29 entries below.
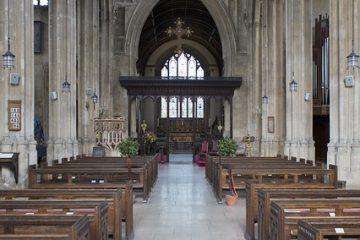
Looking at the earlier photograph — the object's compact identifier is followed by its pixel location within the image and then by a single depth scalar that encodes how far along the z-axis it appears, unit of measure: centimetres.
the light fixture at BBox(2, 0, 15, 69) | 1159
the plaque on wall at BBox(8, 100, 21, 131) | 1212
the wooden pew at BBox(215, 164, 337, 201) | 1069
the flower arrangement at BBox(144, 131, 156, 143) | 2418
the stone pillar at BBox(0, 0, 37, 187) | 1211
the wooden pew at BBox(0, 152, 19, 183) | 1159
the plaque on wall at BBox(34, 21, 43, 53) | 2464
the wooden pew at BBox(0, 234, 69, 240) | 388
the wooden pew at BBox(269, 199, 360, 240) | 570
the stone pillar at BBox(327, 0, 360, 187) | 1294
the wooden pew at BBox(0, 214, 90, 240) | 455
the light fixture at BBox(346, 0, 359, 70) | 1225
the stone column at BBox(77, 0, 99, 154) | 2141
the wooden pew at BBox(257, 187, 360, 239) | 654
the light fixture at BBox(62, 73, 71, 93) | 1689
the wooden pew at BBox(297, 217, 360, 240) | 459
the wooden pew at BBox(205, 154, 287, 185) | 1432
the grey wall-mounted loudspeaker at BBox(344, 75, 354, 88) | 1295
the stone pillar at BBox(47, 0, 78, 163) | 1703
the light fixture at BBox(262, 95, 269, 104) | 2280
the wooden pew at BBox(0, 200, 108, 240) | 574
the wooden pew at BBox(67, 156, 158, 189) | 1413
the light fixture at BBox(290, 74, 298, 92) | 1738
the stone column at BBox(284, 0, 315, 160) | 1750
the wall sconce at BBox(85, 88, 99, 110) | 2184
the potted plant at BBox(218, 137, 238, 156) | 1862
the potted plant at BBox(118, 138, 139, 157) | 1659
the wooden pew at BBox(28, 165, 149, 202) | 1044
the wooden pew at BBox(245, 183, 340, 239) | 663
